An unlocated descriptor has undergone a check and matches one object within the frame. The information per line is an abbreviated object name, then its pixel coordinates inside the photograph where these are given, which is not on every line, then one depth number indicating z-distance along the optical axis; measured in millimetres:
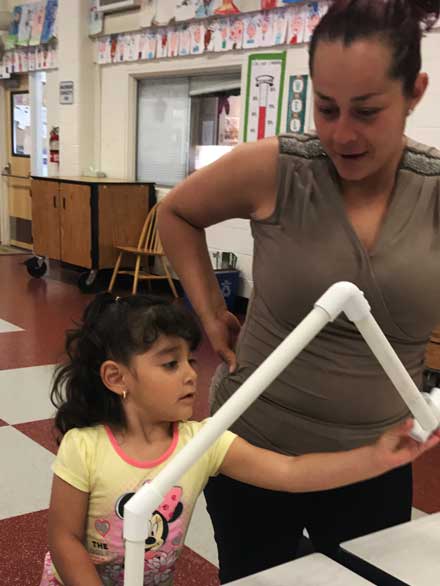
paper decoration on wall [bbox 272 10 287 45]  4289
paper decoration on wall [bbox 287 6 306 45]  4168
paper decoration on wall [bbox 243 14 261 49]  4484
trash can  4758
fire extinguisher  6625
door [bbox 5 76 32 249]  7336
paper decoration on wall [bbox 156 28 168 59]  5273
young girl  980
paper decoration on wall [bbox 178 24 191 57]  5055
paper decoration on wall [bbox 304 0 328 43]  4031
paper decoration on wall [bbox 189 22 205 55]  4930
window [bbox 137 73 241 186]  5047
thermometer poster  4414
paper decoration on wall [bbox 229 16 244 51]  4613
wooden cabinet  5234
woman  820
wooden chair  5105
